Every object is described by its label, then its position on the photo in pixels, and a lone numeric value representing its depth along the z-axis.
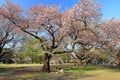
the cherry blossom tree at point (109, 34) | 11.27
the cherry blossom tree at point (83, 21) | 10.96
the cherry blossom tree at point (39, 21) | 11.00
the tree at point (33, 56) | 30.50
